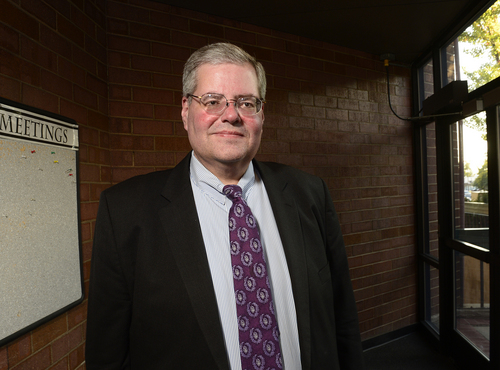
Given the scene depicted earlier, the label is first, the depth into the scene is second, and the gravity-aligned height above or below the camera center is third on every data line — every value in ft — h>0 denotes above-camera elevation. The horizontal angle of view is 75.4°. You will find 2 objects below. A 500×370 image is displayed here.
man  3.21 -0.75
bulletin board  4.30 -0.43
